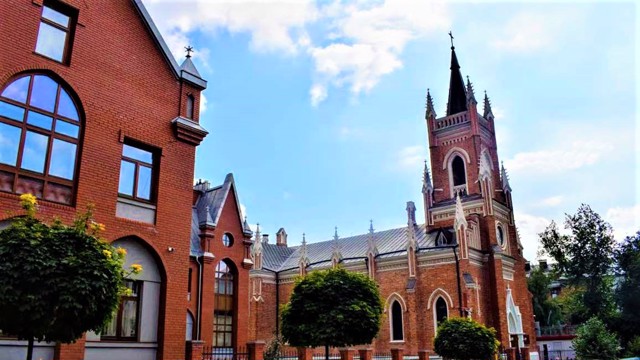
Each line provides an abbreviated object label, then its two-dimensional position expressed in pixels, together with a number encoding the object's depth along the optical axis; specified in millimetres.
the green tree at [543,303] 61344
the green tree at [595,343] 28859
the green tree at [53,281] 7859
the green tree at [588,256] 44906
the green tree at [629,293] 41156
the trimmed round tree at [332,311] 16869
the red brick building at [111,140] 11516
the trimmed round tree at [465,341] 23578
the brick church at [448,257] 36406
